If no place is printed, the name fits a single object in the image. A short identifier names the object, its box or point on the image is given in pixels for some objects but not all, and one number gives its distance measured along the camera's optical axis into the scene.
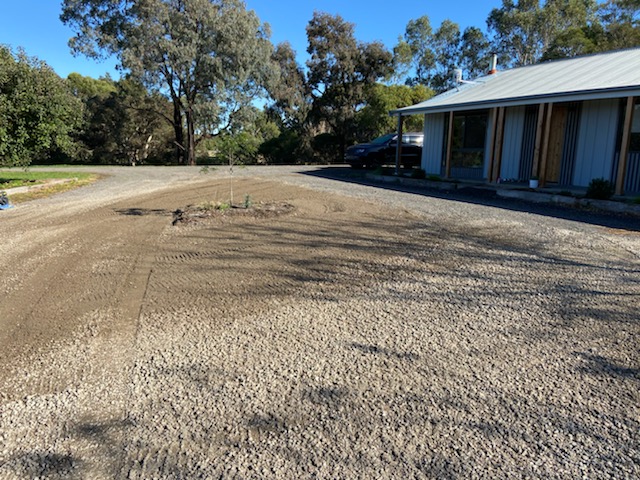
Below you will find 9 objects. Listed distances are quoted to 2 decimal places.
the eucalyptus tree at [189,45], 27.12
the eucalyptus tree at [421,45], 50.72
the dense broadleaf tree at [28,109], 12.50
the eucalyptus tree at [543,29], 35.59
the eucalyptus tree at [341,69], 31.44
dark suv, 19.73
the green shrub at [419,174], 15.84
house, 11.21
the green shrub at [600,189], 10.24
